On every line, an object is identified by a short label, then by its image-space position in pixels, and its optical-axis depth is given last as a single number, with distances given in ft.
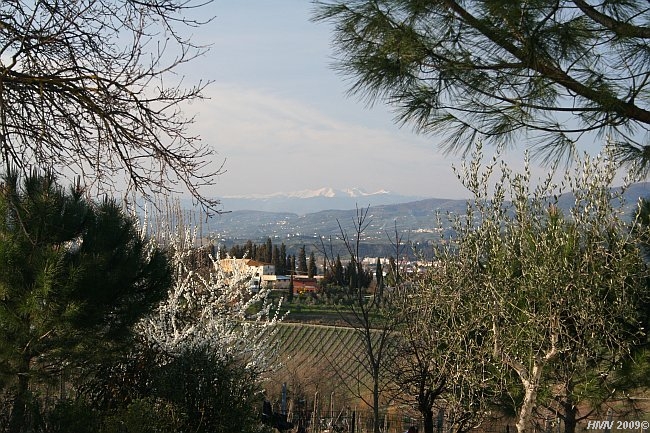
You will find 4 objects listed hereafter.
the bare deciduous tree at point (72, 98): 13.34
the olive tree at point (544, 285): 25.77
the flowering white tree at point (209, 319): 26.61
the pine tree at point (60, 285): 18.49
